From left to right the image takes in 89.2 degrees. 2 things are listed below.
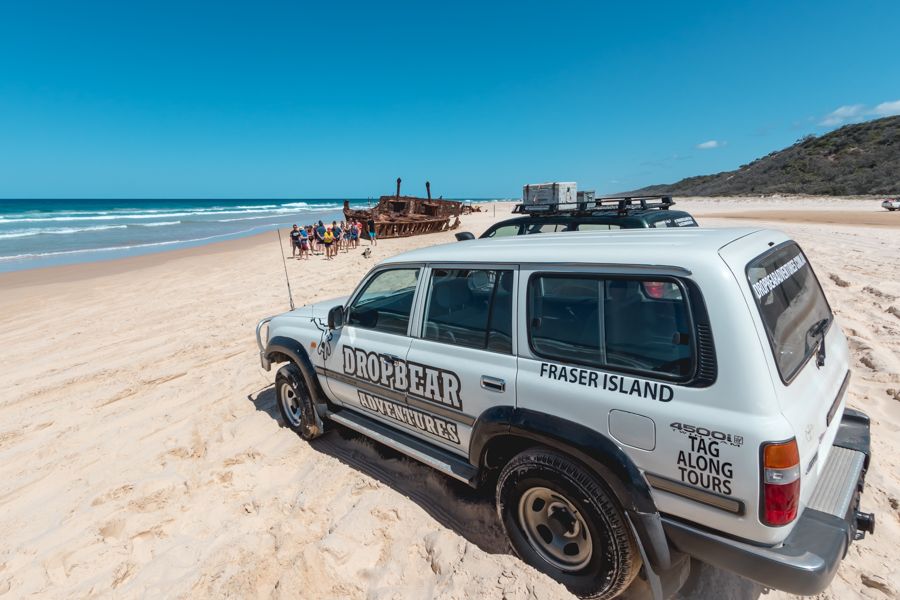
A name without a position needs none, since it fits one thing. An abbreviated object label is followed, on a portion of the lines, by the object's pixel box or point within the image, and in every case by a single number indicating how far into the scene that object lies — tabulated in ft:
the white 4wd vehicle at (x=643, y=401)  6.14
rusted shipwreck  82.79
